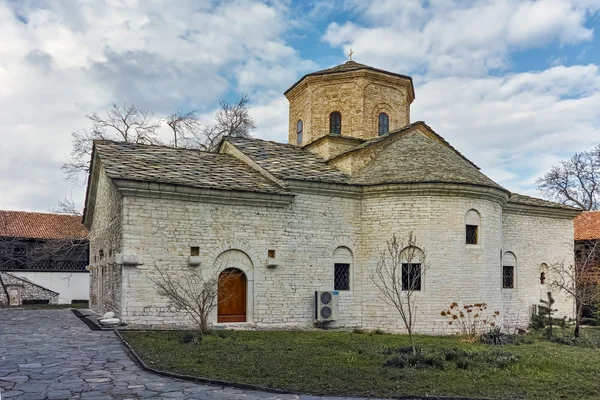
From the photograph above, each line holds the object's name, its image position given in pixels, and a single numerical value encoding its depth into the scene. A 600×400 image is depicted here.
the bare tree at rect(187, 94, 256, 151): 32.28
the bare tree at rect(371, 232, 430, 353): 14.55
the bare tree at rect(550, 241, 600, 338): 17.23
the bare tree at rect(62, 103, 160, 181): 28.85
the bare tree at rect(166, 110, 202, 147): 31.22
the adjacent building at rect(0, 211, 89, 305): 28.58
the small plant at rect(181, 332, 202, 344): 10.52
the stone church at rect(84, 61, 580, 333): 12.86
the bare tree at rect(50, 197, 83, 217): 29.02
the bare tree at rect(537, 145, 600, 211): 37.84
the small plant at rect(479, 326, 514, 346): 12.54
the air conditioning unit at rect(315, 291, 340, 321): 14.41
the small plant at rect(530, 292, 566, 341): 15.90
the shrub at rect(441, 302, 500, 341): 14.05
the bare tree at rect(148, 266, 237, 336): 11.89
